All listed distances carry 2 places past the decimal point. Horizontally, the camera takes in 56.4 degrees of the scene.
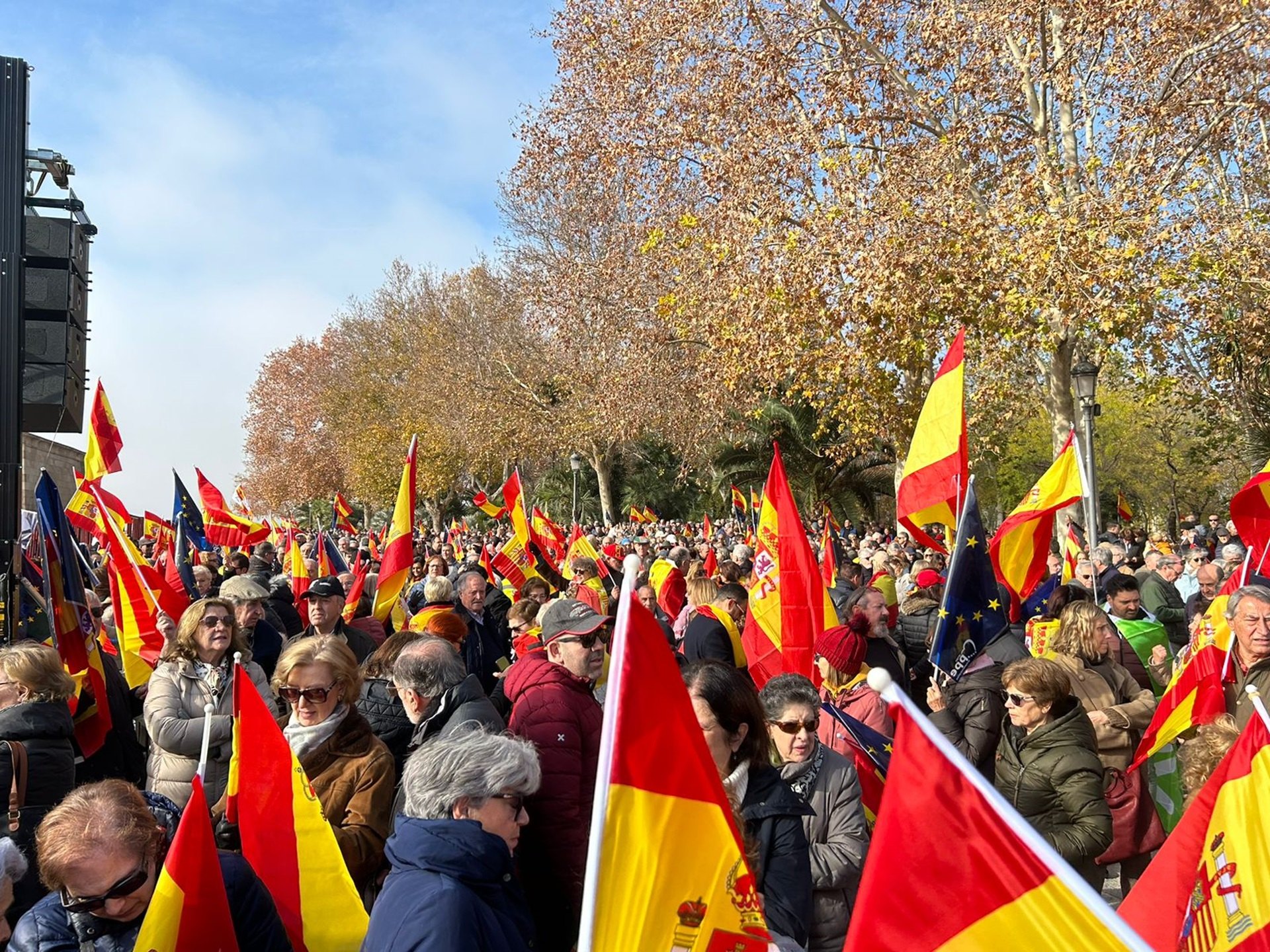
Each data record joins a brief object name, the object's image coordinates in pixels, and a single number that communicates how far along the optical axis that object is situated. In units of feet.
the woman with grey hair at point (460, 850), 8.19
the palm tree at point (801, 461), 112.16
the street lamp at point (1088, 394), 45.75
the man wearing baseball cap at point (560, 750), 11.35
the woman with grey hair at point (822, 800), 11.75
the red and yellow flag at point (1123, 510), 81.30
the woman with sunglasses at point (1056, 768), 13.41
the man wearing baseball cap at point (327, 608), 22.97
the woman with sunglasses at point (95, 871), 8.75
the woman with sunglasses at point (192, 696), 15.24
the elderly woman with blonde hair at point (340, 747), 12.03
